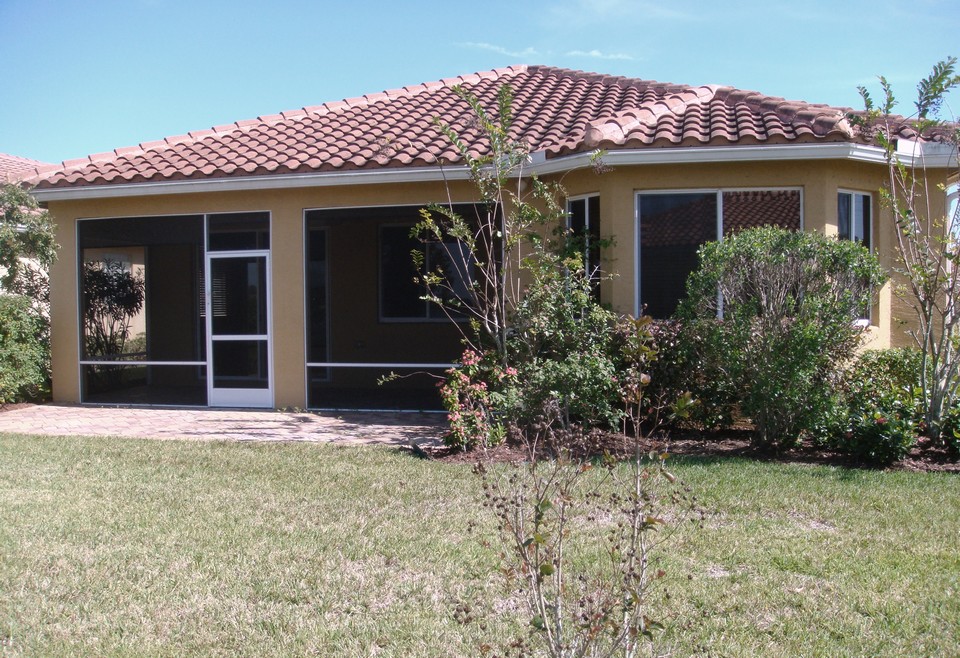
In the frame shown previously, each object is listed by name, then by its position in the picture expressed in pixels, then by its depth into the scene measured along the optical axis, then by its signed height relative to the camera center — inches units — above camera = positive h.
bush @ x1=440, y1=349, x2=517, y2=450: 322.7 -32.5
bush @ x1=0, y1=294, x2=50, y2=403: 453.4 -14.9
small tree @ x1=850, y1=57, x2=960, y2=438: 310.2 +20.4
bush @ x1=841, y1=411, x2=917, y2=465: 290.2 -42.9
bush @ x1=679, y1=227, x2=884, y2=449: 300.8 +0.9
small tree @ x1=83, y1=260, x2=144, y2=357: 503.2 +15.1
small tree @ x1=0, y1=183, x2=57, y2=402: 450.3 +15.0
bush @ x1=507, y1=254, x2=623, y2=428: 330.0 -11.2
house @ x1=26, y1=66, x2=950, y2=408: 385.4 +64.5
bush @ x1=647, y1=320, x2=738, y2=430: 335.0 -24.0
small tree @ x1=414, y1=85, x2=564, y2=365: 354.0 +51.9
